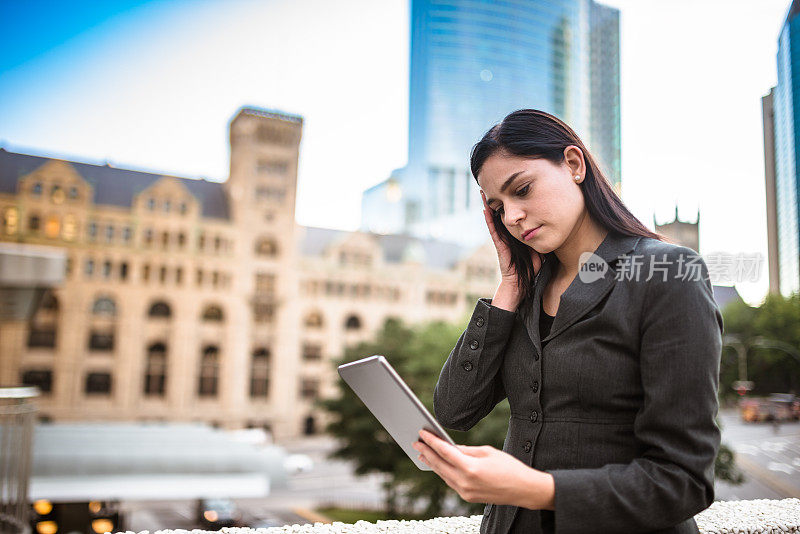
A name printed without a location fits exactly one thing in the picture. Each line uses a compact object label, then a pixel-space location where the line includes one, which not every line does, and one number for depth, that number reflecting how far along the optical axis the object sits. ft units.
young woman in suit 2.30
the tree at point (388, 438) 29.36
